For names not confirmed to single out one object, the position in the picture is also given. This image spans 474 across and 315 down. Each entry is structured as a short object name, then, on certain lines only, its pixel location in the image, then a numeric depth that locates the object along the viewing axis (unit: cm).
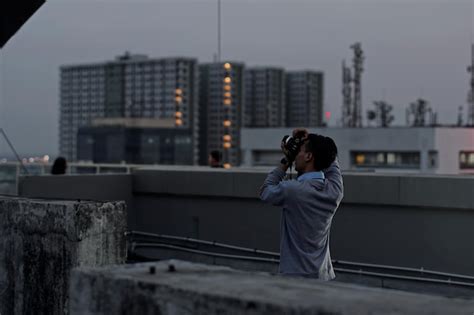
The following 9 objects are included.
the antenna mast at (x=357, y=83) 8494
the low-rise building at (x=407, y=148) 6856
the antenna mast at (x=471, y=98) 7175
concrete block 547
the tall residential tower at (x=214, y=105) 18188
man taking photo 477
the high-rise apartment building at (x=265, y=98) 19725
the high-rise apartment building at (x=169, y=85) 18325
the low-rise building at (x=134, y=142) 14025
